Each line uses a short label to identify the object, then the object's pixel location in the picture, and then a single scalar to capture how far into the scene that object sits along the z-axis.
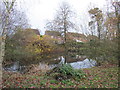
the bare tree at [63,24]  16.44
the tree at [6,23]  3.53
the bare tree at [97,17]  12.87
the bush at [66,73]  4.81
